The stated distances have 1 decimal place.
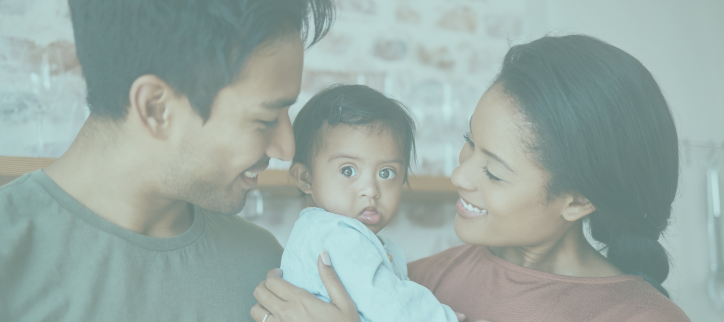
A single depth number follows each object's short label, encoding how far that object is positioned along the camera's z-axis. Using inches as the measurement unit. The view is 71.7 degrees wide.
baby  43.6
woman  44.4
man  36.4
